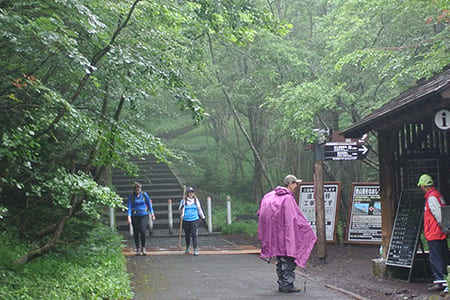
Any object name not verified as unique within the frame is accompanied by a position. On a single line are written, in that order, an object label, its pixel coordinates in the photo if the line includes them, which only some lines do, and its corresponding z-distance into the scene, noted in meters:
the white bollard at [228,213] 19.41
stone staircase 20.30
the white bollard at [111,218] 17.98
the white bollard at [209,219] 19.23
